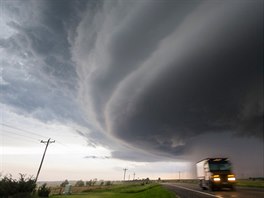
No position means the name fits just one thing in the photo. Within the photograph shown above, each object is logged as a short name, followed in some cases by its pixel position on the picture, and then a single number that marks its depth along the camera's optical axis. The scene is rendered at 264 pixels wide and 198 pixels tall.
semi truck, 18.84
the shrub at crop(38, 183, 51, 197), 20.41
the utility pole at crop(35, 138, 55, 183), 30.98
